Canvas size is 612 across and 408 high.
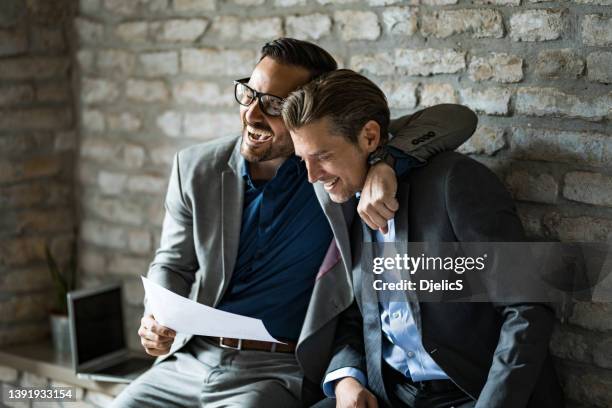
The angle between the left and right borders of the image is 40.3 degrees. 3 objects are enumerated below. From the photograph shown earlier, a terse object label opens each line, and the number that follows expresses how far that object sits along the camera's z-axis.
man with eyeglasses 2.64
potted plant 3.72
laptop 3.42
